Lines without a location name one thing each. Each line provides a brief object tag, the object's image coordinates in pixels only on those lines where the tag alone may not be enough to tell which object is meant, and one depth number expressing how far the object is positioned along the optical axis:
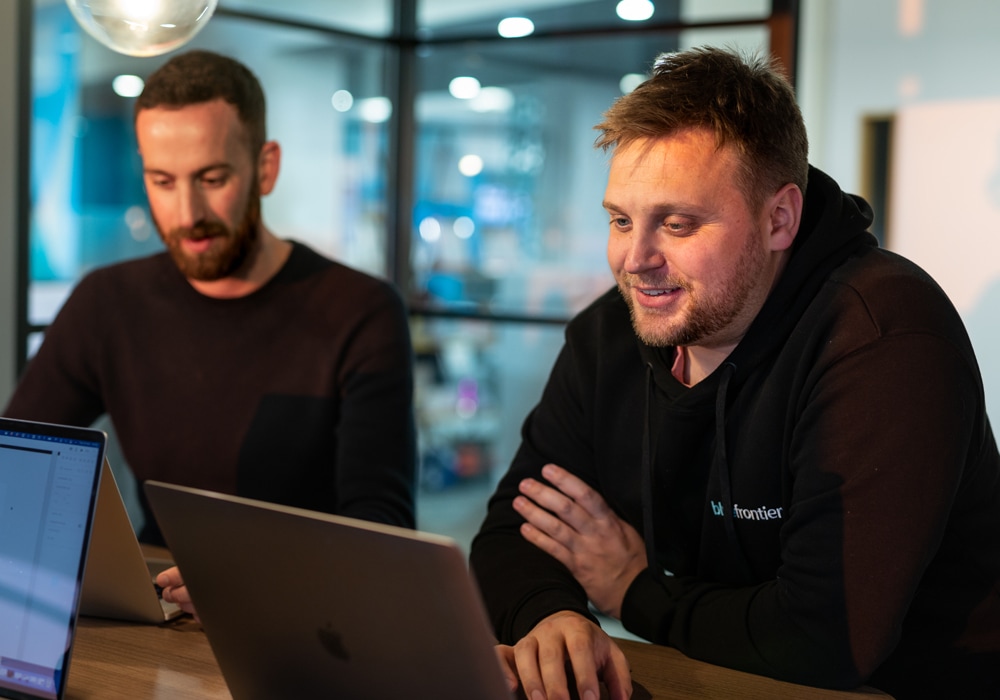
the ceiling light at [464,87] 4.60
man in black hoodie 1.38
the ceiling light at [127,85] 3.77
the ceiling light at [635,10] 4.05
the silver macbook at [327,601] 0.98
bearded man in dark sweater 2.12
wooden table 1.31
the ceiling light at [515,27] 4.41
